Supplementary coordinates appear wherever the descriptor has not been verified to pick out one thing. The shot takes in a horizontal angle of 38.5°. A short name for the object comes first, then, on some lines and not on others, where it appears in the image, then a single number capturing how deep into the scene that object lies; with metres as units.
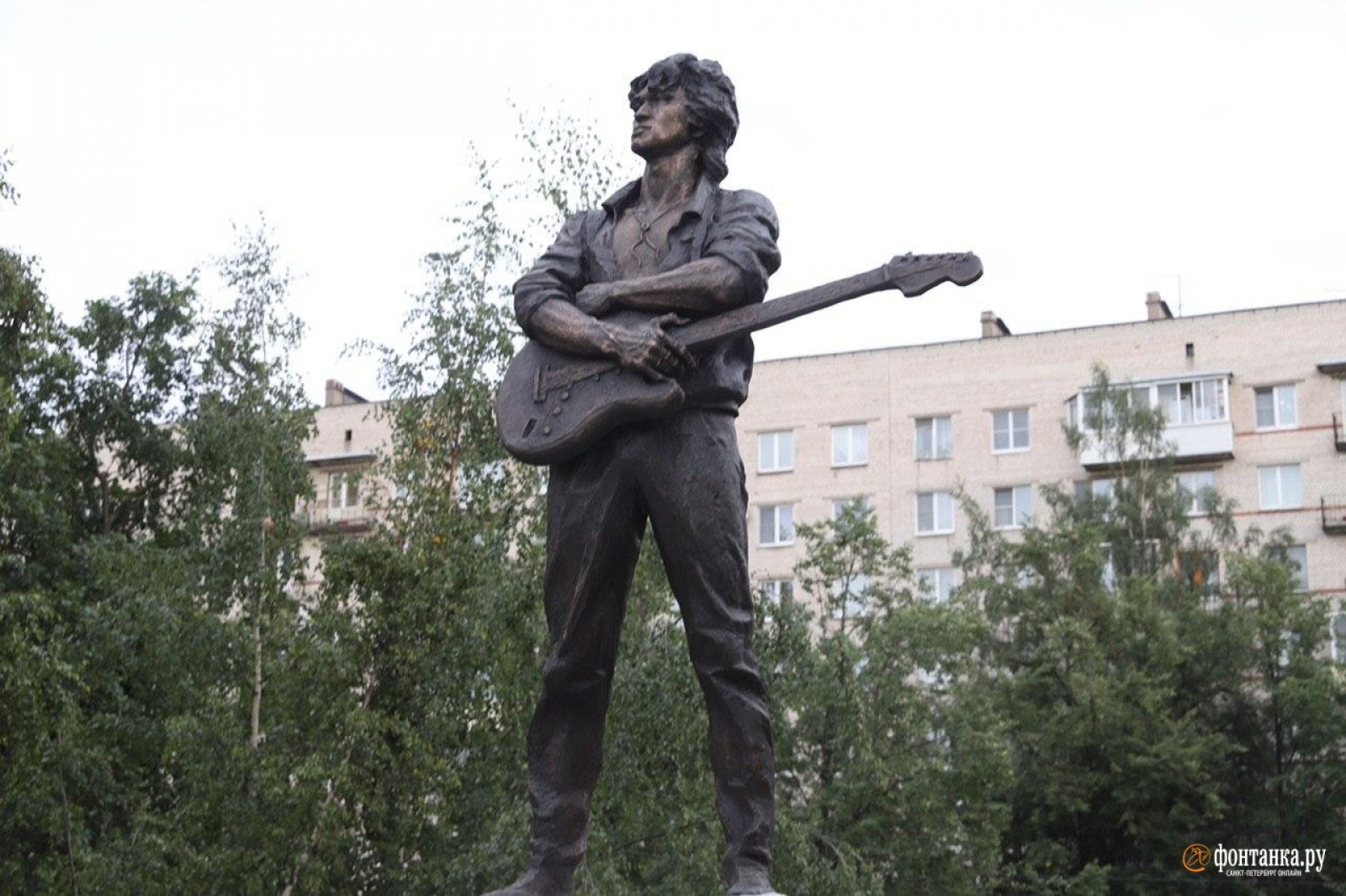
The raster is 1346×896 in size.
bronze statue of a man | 6.12
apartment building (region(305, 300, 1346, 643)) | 43.41
